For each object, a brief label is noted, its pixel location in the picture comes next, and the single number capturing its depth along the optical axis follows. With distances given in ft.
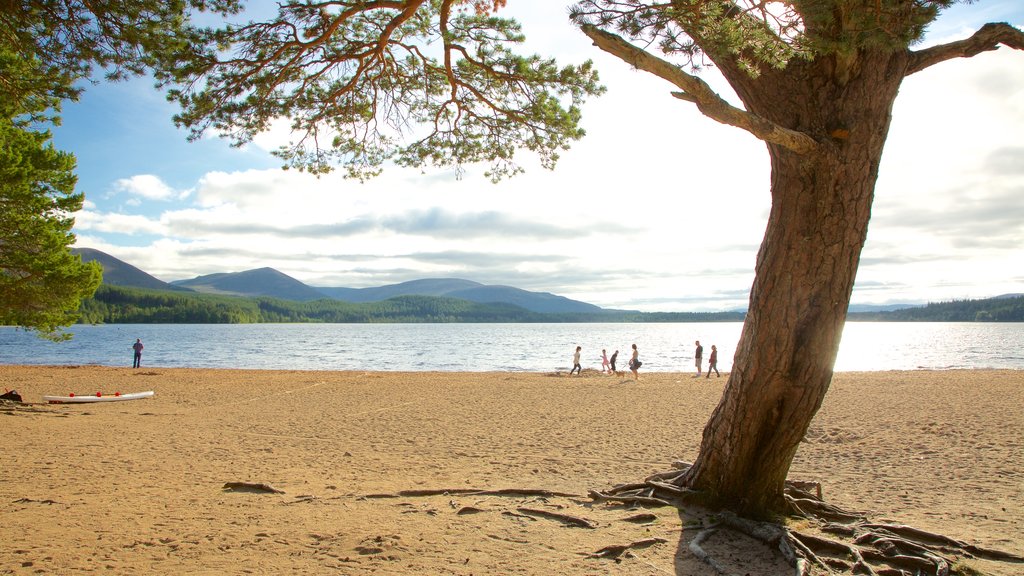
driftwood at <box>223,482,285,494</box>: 21.08
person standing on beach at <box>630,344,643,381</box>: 81.92
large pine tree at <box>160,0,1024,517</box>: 13.83
